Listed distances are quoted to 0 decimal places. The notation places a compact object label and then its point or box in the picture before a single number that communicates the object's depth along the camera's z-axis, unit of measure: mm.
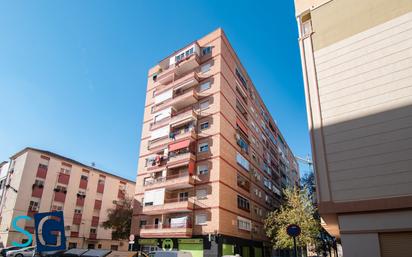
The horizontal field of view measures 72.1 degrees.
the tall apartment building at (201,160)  27062
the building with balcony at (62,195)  36812
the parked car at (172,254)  14619
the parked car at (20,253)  24348
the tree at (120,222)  39969
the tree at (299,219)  27797
